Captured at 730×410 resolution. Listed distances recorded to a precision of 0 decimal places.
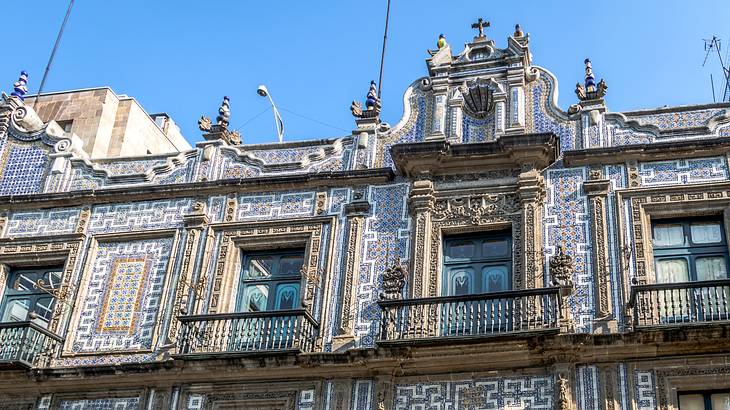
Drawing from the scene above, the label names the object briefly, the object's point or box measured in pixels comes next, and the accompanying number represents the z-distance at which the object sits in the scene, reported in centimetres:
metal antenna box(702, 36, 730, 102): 2113
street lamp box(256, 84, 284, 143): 2275
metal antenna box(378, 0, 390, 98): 2084
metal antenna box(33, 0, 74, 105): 2286
